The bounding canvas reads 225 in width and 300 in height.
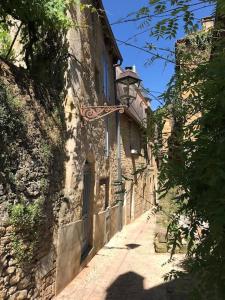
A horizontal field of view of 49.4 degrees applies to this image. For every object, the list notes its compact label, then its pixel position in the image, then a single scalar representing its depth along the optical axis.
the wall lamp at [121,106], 4.75
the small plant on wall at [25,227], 3.18
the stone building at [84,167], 3.97
